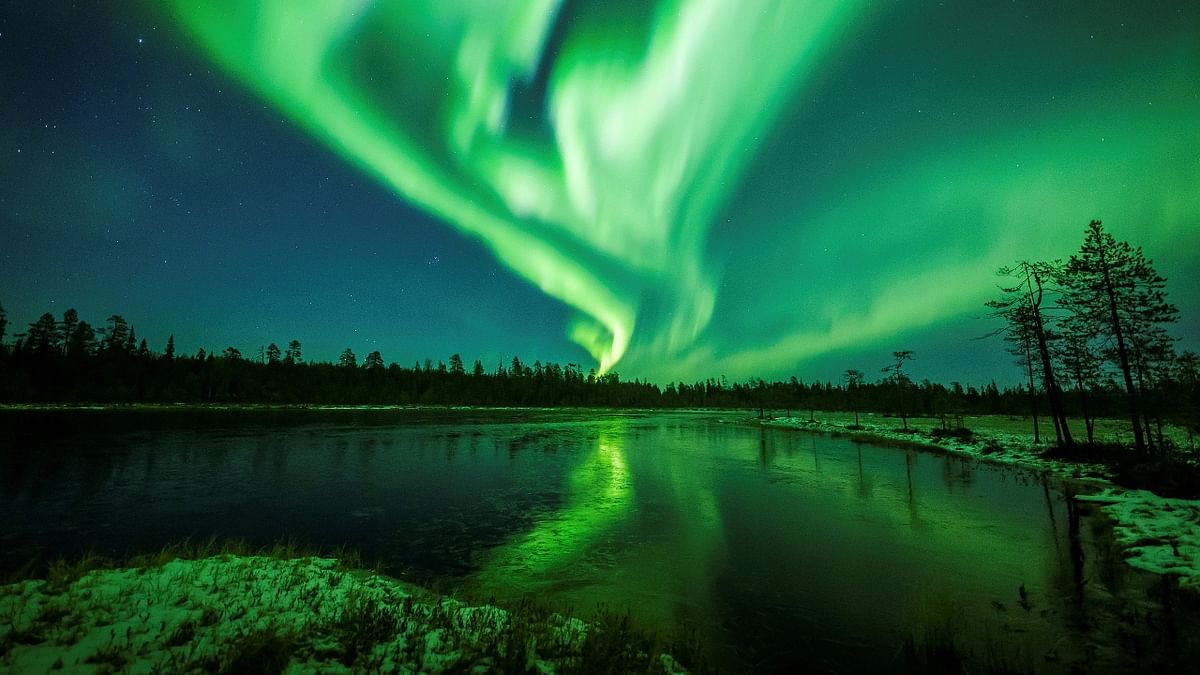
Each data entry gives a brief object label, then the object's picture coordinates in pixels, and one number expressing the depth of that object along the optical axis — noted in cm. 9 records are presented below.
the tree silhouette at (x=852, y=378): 12824
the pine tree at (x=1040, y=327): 3347
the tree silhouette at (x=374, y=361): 19212
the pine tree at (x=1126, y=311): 2619
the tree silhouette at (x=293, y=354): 17075
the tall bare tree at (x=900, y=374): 7875
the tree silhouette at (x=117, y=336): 11725
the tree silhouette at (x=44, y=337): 10019
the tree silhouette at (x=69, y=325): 10619
